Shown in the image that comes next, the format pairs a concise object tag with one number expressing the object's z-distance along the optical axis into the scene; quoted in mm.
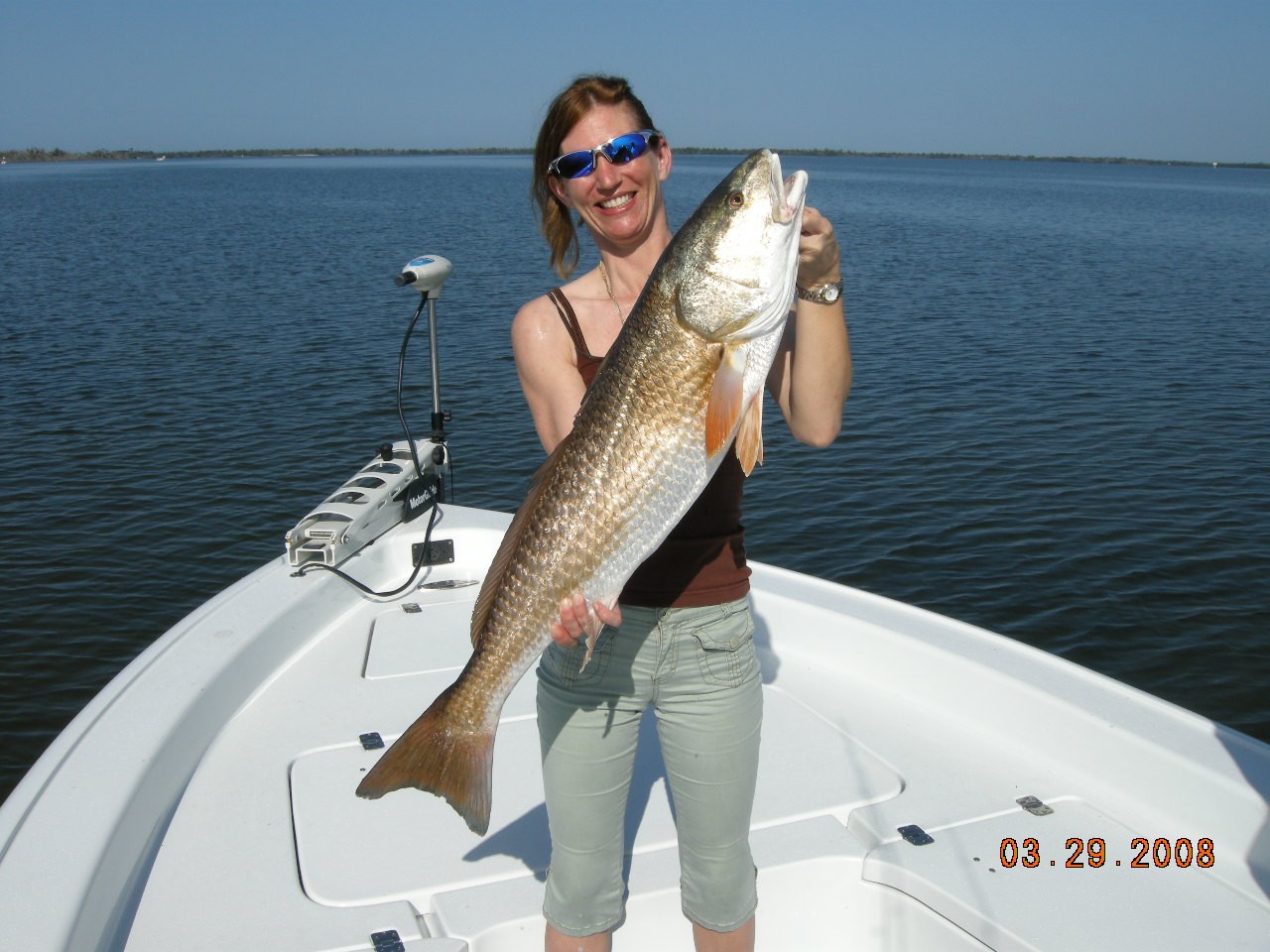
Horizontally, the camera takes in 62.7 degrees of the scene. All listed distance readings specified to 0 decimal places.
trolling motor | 5258
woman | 2605
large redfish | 2430
